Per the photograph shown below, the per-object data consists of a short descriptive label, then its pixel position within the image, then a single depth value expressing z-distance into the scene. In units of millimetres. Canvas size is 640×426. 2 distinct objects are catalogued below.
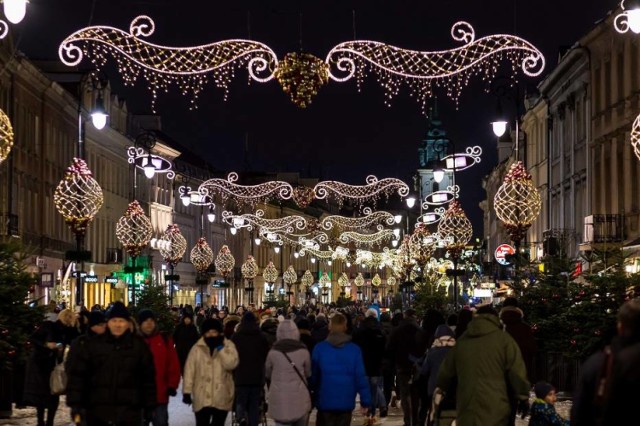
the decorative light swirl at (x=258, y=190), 52672
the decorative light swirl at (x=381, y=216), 71825
